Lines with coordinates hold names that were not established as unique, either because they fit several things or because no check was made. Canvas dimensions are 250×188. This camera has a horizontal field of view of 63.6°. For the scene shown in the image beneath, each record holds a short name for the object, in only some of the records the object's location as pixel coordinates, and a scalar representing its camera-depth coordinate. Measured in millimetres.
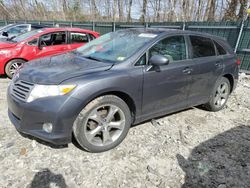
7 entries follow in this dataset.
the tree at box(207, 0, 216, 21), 14838
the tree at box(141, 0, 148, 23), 17672
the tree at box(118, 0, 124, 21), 19594
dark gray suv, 2357
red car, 5575
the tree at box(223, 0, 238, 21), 13070
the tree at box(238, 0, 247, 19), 12192
